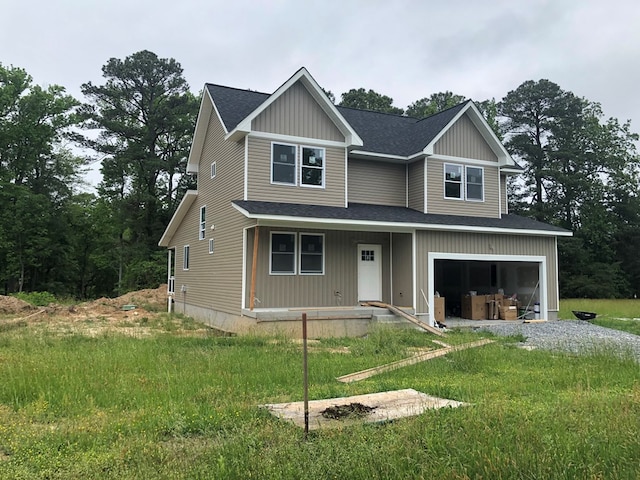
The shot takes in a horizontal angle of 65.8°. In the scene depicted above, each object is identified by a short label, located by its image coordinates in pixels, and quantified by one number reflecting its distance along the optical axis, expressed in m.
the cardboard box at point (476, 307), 18.25
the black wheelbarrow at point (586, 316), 17.61
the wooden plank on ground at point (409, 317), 13.99
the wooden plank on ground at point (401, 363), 7.79
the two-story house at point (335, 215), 14.66
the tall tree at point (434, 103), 43.81
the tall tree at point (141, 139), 34.94
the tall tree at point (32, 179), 32.03
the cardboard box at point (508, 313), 18.03
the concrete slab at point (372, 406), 5.13
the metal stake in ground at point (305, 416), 4.62
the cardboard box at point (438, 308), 16.44
